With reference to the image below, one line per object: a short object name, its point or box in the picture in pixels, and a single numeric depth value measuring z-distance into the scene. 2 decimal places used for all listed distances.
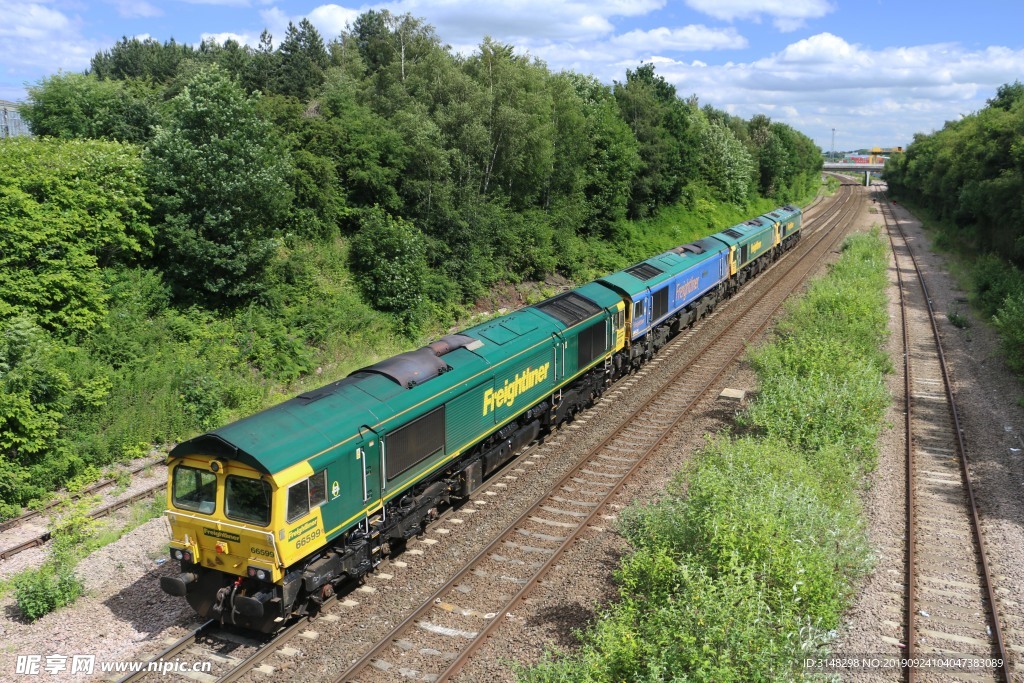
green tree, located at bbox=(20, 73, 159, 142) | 31.38
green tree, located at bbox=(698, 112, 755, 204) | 67.38
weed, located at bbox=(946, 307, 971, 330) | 31.08
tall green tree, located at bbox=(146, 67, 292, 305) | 23.62
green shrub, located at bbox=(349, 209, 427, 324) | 30.14
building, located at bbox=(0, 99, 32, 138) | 41.53
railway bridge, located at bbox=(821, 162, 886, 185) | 176.56
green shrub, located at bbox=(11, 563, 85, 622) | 11.71
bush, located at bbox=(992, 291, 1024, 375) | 24.09
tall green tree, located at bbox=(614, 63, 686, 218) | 53.78
